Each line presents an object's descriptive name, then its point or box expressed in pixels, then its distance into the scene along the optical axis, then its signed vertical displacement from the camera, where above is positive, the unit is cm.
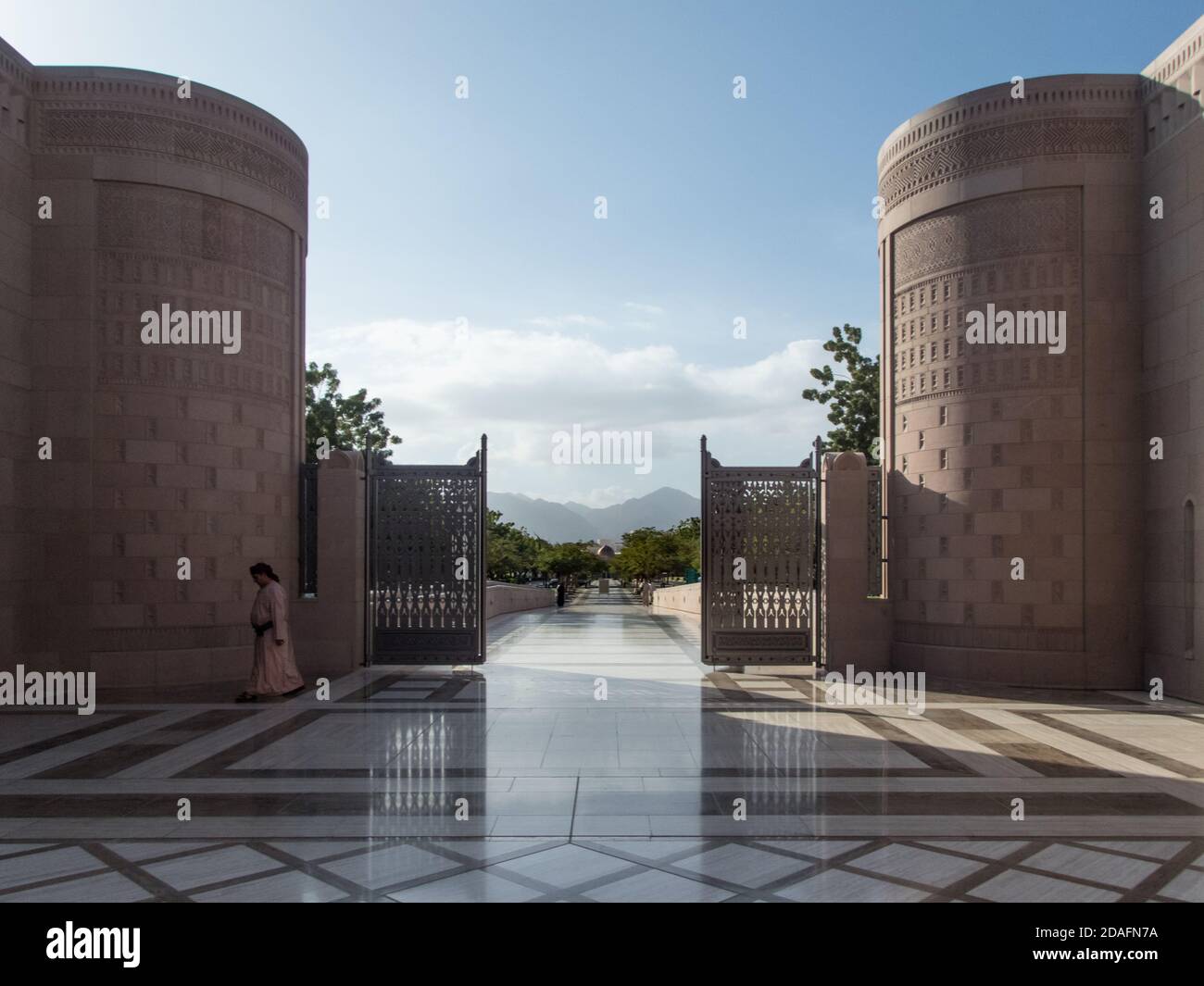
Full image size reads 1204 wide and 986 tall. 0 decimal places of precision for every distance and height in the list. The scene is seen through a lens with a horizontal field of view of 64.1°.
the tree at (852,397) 2212 +327
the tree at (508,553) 5141 -85
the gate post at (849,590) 1145 -63
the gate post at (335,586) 1155 -56
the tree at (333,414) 2055 +274
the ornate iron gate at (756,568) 1170 -39
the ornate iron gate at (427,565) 1184 -32
